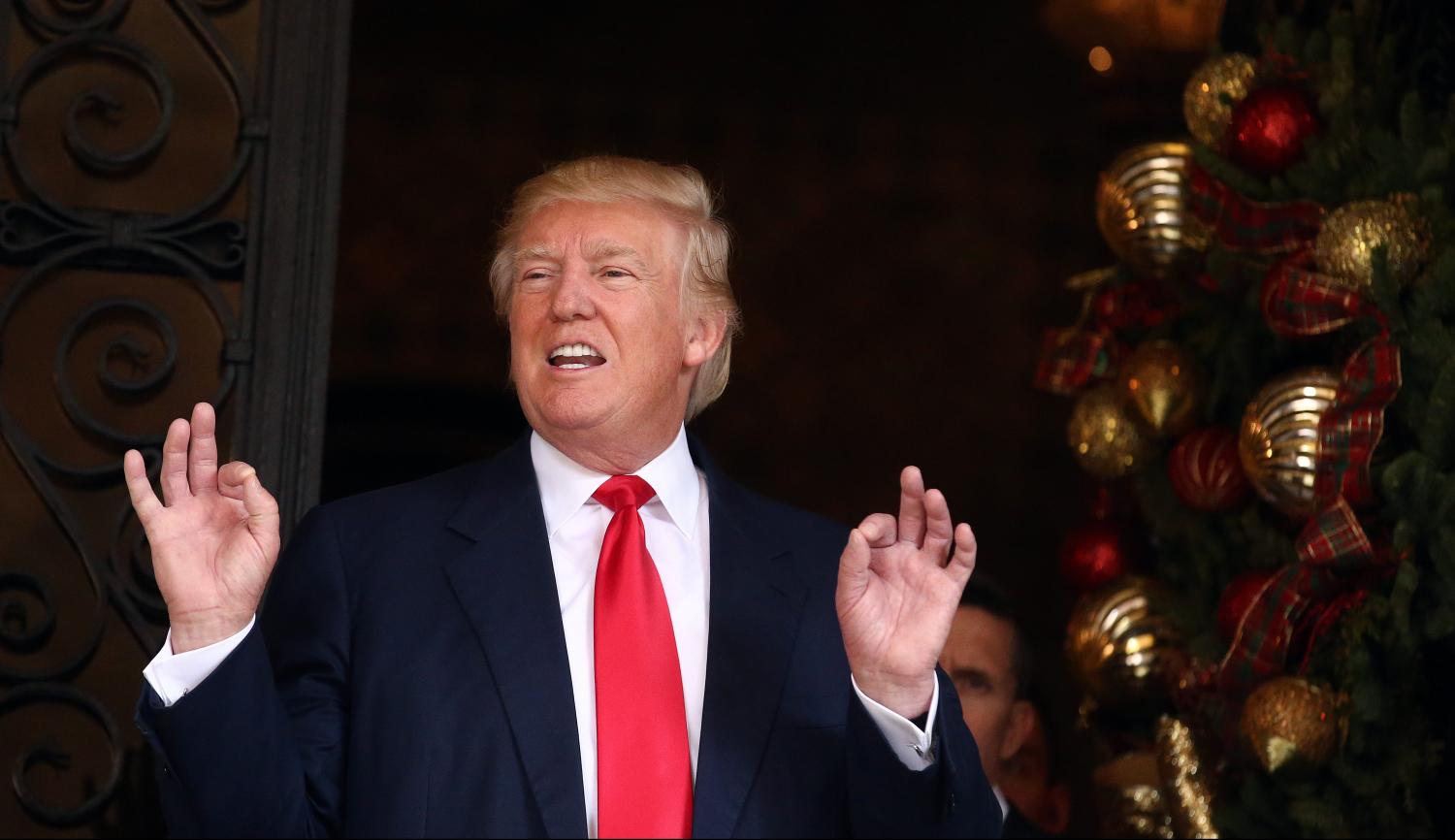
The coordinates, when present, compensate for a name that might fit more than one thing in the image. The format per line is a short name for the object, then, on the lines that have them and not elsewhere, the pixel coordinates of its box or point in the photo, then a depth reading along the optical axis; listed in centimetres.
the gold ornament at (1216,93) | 684
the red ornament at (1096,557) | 732
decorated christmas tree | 589
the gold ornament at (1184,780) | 654
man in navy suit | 432
